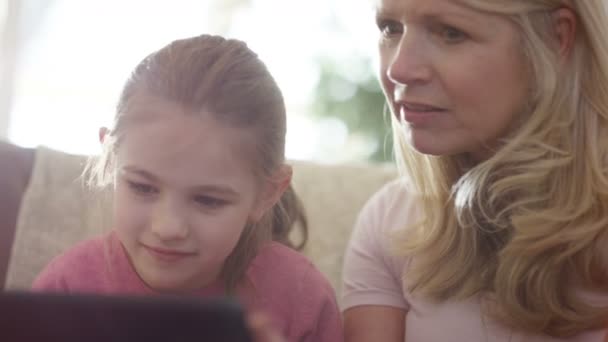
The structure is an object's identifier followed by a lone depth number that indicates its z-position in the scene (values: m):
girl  1.14
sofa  1.33
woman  1.19
